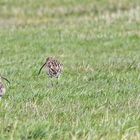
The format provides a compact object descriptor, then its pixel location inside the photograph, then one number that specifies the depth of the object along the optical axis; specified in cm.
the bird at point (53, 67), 2087
